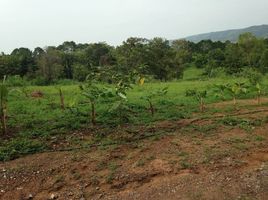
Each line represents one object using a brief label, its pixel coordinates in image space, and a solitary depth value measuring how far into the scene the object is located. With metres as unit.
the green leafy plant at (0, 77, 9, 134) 5.30
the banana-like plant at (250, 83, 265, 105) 6.77
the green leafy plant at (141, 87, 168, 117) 6.27
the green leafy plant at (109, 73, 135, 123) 5.71
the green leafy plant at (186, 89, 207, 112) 6.53
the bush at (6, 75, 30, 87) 10.69
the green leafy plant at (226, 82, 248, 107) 6.69
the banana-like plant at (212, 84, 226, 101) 7.24
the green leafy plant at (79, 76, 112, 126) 5.67
